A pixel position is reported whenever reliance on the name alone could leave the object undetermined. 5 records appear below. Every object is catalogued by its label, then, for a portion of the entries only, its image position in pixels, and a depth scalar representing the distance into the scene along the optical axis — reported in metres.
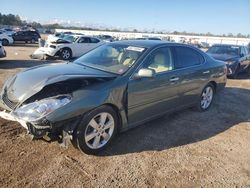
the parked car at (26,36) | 22.24
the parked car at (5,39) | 17.00
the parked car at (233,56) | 8.15
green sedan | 2.40
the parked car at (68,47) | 10.59
